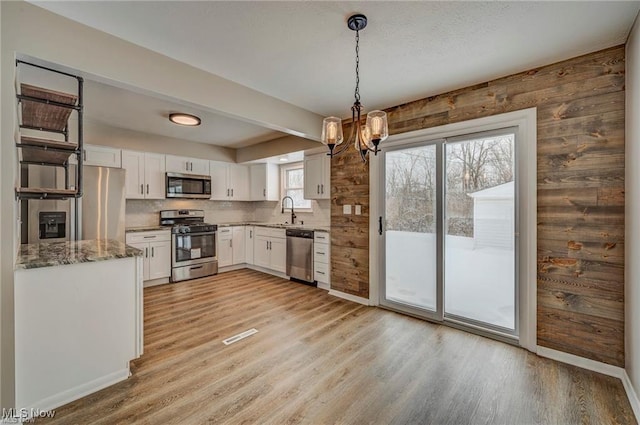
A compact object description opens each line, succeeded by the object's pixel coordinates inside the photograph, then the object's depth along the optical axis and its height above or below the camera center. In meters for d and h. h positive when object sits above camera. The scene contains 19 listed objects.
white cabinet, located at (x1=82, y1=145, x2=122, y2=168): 4.01 +0.82
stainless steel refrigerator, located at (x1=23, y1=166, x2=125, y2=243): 3.32 -0.01
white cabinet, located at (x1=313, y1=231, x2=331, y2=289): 4.30 -0.76
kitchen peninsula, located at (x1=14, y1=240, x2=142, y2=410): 1.70 -0.74
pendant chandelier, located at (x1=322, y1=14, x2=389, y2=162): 1.88 +0.61
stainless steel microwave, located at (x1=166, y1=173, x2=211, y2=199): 4.90 +0.47
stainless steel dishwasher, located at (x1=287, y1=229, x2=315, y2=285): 4.54 -0.74
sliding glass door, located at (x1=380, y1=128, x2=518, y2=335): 2.70 -0.20
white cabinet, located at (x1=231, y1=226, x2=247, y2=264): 5.58 -0.69
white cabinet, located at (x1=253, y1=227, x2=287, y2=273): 5.01 -0.71
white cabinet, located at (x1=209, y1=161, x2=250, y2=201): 5.57 +0.63
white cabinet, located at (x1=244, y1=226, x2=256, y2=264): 5.66 -0.63
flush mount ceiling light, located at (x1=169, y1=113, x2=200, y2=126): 3.71 +1.27
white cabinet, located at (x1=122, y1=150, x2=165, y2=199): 4.46 +0.61
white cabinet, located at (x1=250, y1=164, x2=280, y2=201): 5.78 +0.62
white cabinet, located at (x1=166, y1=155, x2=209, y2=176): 4.92 +0.86
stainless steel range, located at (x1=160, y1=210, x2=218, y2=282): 4.75 -0.61
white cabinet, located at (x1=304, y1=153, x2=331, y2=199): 4.45 +0.58
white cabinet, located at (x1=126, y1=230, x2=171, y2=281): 4.38 -0.64
